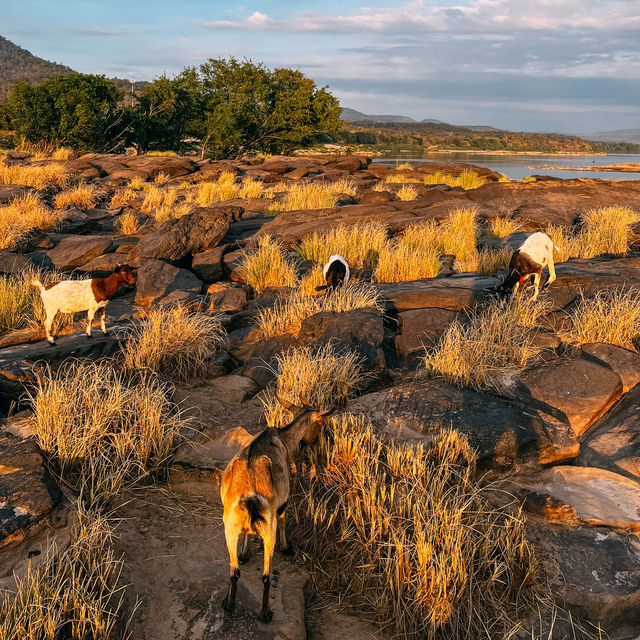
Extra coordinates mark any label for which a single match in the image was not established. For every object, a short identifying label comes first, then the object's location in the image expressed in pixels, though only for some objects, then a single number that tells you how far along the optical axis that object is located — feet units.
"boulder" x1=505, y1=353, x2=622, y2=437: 15.12
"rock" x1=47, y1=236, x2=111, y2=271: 34.19
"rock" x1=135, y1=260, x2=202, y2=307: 28.53
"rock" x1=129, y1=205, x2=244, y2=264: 34.04
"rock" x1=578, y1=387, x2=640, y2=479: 12.80
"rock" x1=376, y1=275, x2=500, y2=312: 22.17
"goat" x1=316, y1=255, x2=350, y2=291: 26.78
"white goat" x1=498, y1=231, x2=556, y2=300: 22.68
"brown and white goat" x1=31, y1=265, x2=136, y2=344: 21.11
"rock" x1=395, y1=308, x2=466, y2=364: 19.49
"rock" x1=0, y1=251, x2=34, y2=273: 31.53
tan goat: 8.39
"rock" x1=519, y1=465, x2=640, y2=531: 10.96
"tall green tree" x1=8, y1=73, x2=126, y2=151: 95.14
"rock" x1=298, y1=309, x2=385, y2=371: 18.34
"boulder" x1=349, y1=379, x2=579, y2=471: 13.14
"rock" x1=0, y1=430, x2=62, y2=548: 9.46
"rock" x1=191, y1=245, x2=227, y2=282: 33.27
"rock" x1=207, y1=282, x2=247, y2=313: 26.86
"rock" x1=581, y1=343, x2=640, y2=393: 16.51
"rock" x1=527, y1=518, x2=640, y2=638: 9.23
